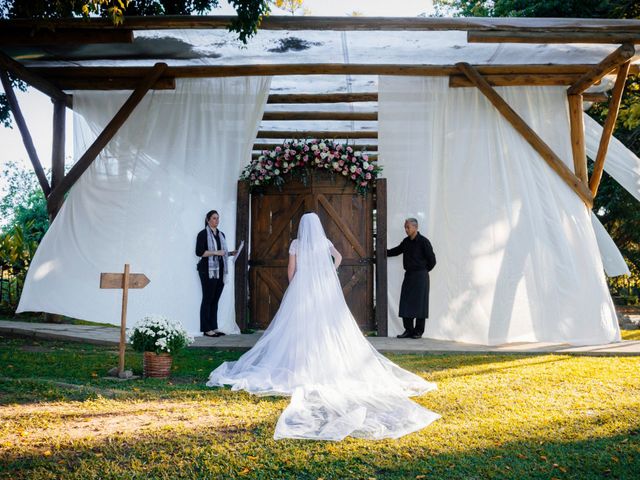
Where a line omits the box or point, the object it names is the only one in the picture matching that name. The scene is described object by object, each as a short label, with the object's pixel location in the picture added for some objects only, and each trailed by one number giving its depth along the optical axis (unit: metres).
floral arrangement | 9.21
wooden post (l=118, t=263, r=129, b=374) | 6.10
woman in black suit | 8.80
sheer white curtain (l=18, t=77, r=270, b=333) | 9.05
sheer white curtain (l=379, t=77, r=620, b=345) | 8.78
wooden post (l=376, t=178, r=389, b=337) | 8.99
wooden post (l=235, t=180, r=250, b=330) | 9.27
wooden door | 9.32
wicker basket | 6.10
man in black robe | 8.71
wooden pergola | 7.34
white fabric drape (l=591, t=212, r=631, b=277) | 9.57
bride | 4.43
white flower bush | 6.08
